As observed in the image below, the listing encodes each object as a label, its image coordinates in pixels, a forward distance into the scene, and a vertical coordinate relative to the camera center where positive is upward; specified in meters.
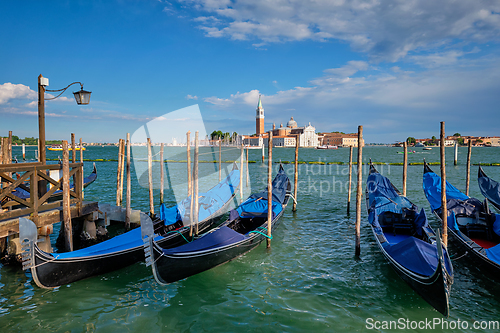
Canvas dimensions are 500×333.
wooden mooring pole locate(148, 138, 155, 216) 7.36 -1.16
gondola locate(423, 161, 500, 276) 5.34 -1.42
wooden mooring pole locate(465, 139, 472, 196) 9.17 -0.41
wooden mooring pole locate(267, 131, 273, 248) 5.80 -0.99
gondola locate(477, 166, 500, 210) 7.30 -0.93
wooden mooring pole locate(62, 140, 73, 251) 4.84 -0.91
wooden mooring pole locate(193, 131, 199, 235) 6.34 -0.61
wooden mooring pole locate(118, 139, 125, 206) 7.86 -0.21
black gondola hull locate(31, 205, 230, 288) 3.91 -1.75
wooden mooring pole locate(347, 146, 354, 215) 9.00 -1.63
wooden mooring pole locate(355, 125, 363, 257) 5.33 -0.75
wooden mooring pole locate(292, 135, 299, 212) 9.16 -1.71
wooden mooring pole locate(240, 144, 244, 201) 10.31 -0.66
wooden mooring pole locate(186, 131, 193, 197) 6.87 +0.12
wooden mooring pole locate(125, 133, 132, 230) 6.88 -1.48
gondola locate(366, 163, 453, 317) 3.38 -1.49
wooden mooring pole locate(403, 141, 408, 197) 8.78 -0.53
